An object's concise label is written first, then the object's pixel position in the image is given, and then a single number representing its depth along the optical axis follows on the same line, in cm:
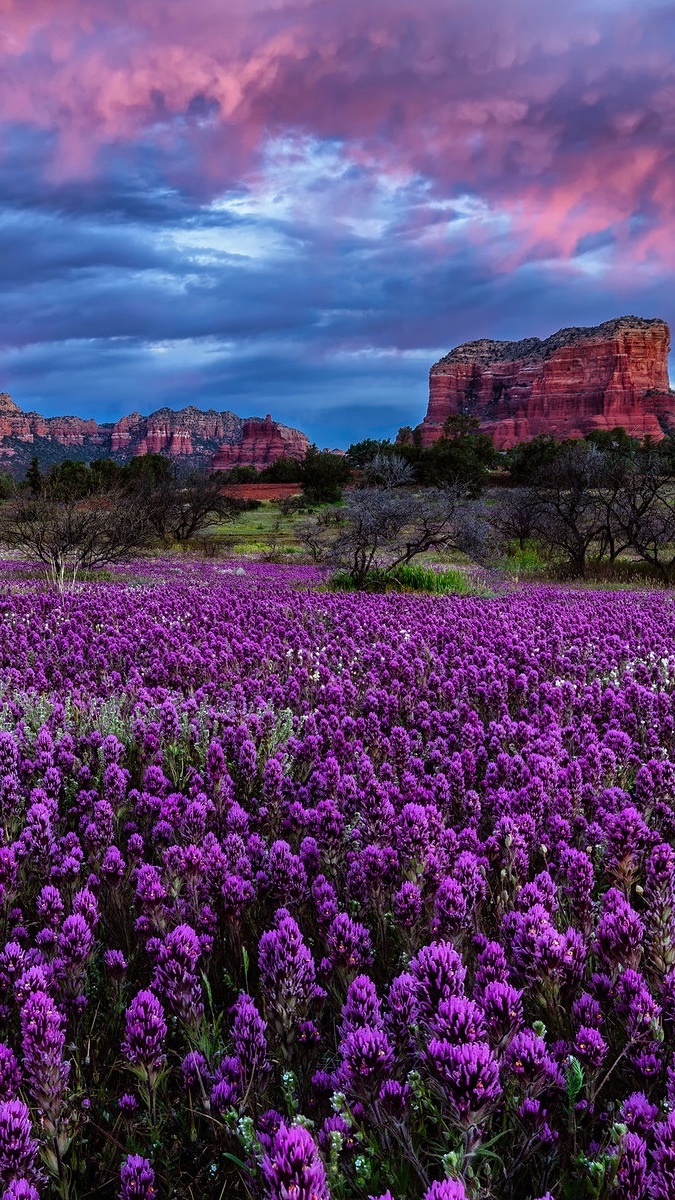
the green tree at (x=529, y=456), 5207
